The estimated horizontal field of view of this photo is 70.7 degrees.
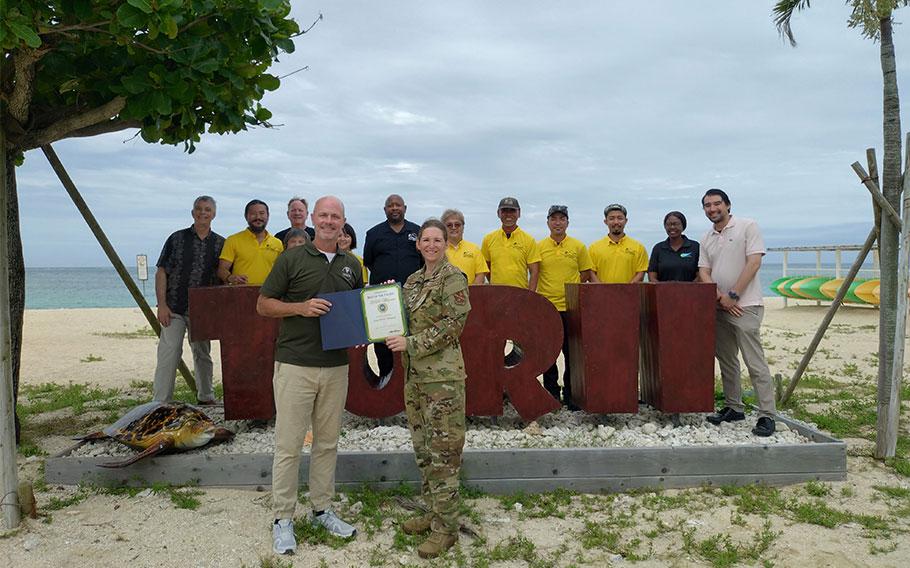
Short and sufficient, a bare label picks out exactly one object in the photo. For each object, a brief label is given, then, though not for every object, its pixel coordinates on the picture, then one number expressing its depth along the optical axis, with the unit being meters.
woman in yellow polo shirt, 6.94
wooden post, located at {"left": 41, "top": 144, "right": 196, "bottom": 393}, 7.00
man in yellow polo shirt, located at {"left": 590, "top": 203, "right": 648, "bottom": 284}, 7.39
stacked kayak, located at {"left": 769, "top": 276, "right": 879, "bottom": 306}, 19.80
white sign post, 17.27
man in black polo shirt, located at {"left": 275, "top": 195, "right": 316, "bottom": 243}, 7.20
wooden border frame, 5.25
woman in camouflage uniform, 4.09
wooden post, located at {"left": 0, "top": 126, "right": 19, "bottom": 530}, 4.62
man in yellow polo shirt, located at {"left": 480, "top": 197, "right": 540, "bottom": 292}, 7.19
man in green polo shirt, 4.13
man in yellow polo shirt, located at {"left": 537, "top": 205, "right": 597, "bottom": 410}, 7.18
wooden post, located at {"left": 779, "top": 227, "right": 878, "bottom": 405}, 6.86
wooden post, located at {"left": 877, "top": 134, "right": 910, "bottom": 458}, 6.05
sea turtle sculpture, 5.35
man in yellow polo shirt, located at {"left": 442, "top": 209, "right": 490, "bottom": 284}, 6.95
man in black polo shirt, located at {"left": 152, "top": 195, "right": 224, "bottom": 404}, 6.83
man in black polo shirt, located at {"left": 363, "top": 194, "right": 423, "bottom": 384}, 6.71
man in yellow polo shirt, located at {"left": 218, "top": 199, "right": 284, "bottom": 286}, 7.04
